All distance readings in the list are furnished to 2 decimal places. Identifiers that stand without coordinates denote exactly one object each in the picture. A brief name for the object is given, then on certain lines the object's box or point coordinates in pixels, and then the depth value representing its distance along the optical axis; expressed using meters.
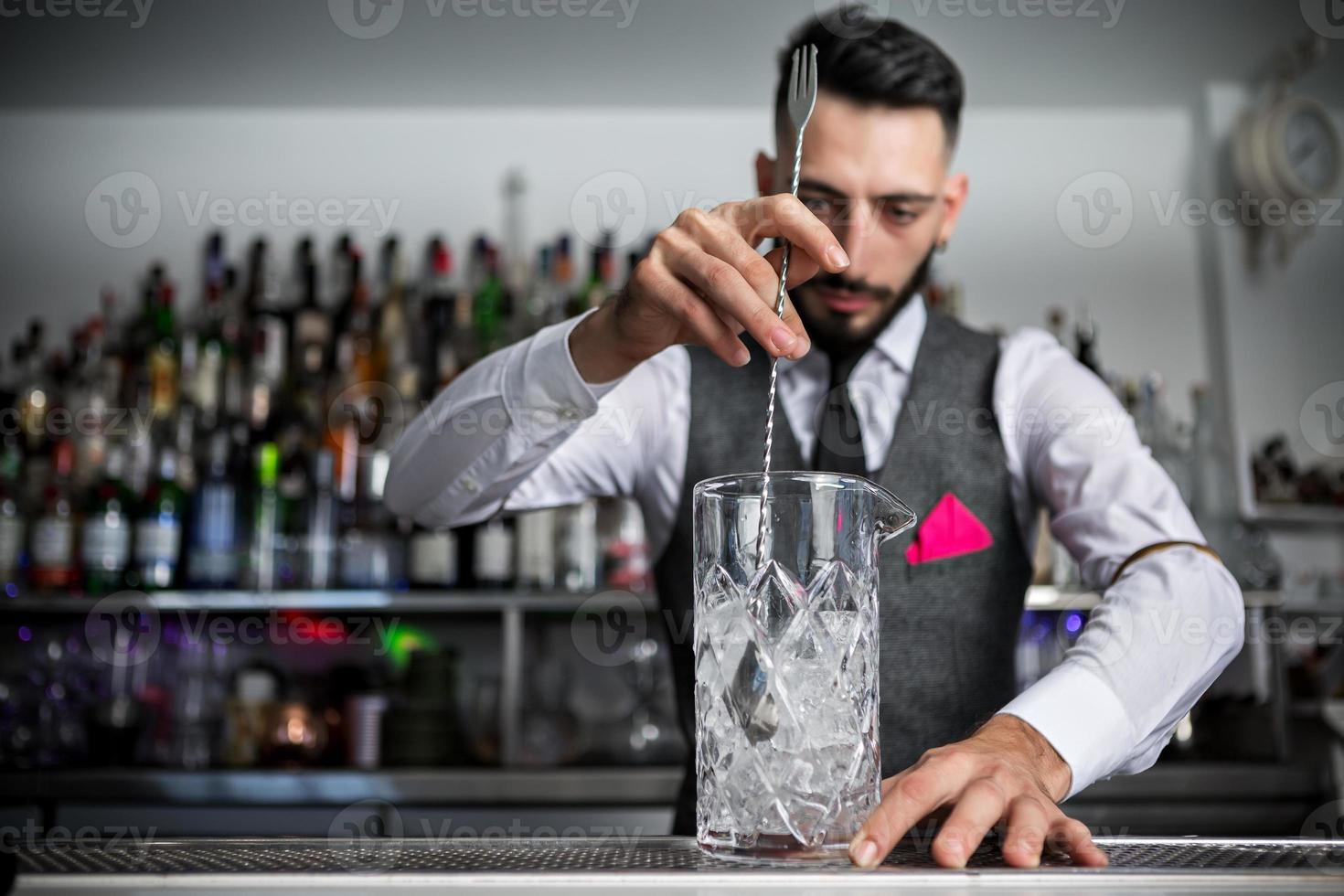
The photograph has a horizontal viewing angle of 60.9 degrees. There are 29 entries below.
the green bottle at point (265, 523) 2.25
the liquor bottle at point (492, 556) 2.19
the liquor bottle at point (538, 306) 2.42
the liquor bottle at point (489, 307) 2.44
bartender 0.77
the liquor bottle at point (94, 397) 2.32
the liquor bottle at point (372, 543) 2.22
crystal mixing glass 0.49
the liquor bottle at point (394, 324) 2.45
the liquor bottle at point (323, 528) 2.22
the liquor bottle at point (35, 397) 2.40
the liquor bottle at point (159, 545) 2.19
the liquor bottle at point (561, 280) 2.41
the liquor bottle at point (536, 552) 2.20
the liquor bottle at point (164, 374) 2.36
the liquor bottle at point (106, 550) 2.18
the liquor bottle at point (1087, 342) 2.41
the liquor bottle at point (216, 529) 2.19
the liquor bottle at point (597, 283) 2.44
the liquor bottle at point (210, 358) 2.36
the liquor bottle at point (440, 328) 2.39
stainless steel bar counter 0.43
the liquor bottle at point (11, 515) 2.22
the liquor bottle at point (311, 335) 2.36
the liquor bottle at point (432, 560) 2.19
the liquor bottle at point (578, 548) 2.23
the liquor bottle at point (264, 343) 2.34
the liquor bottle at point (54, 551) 2.20
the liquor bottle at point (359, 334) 2.41
